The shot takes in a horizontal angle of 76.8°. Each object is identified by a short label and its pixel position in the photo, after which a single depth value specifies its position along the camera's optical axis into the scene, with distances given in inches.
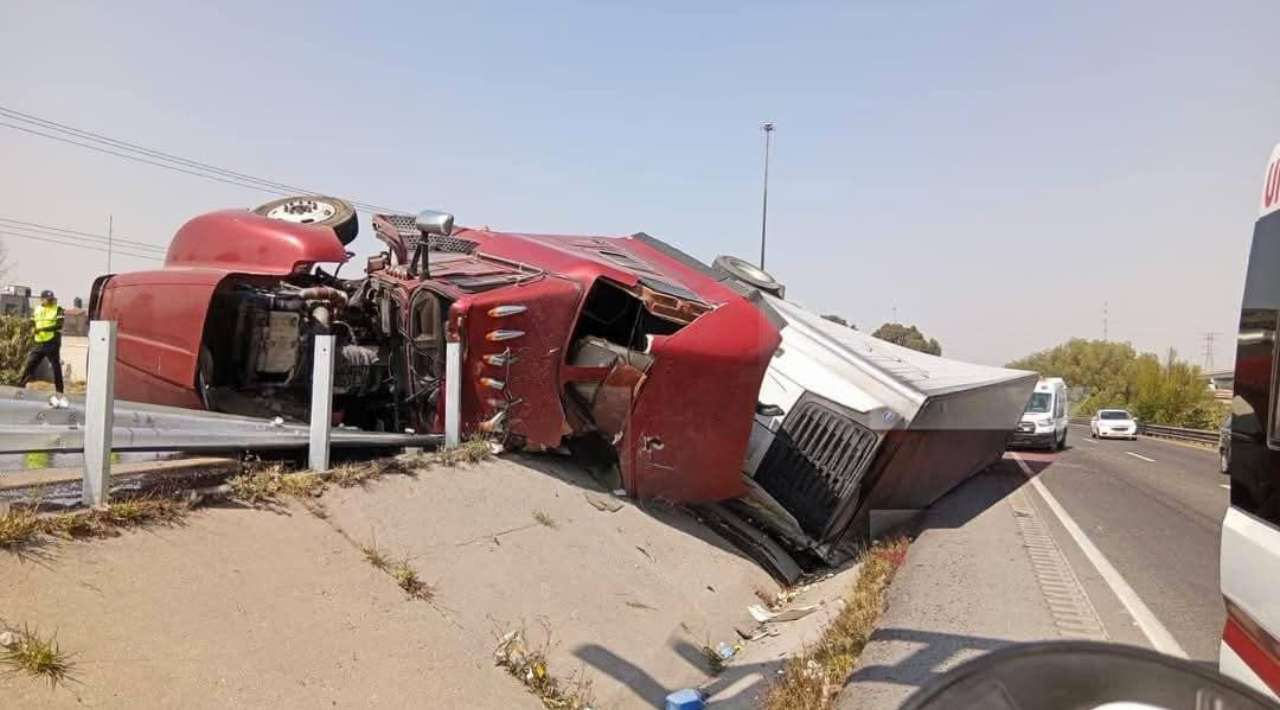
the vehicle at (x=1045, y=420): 834.2
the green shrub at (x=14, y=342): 550.0
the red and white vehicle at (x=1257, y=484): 79.7
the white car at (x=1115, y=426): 1230.9
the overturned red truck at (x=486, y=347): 240.2
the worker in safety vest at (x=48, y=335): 410.6
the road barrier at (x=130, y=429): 144.2
